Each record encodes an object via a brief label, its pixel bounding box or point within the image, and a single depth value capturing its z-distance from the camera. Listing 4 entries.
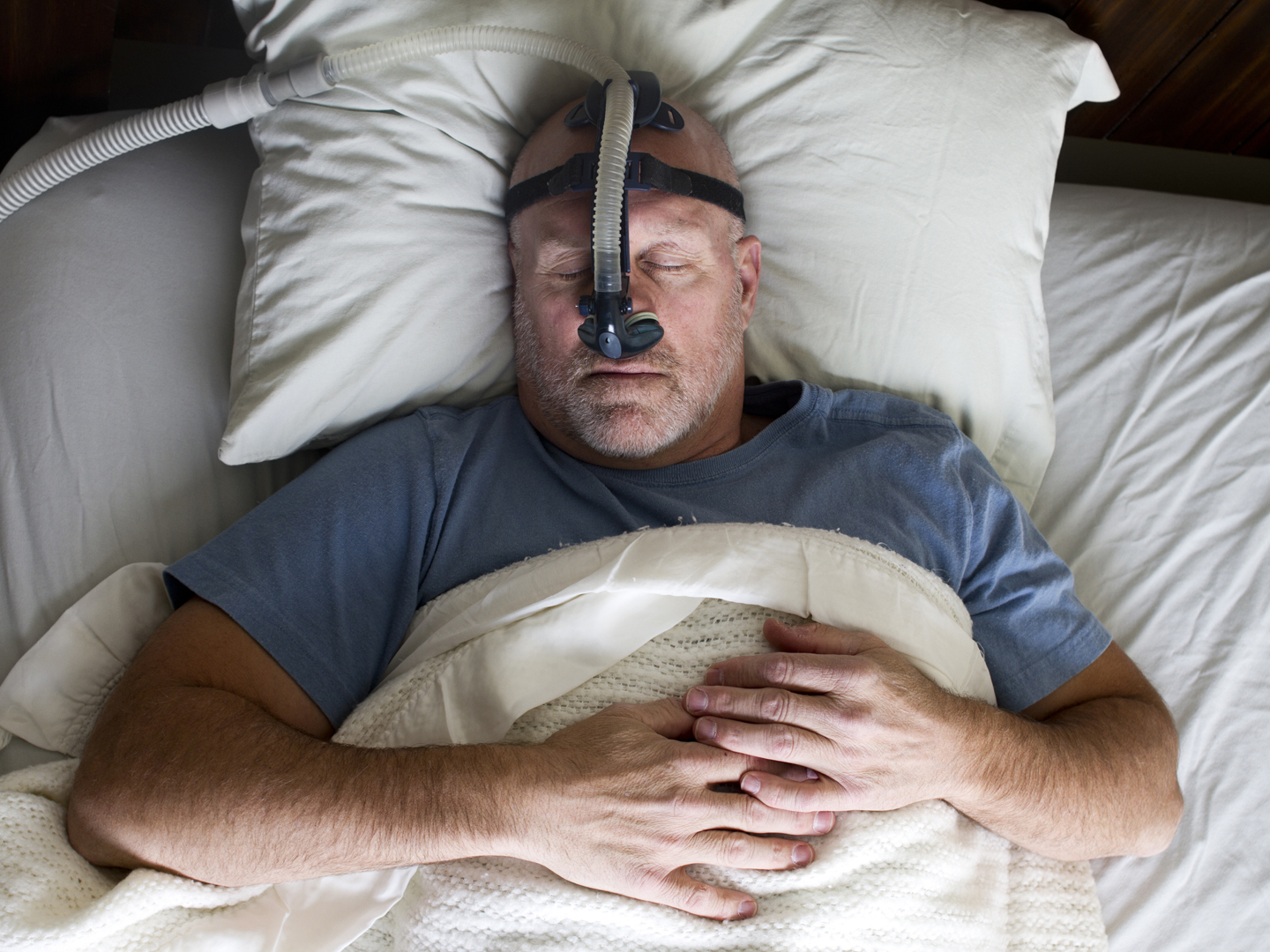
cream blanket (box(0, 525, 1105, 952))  0.91
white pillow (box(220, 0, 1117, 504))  1.26
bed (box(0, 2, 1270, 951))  1.16
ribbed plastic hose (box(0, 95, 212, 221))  1.21
